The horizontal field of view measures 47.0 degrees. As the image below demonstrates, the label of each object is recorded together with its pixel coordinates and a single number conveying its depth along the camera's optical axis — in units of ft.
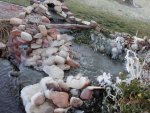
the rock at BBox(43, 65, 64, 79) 8.74
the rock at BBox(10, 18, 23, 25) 10.71
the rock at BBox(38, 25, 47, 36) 10.05
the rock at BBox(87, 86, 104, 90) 7.94
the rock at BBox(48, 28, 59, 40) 10.26
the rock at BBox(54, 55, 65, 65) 9.17
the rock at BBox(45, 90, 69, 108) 7.71
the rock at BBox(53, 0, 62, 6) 12.38
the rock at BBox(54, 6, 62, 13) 12.29
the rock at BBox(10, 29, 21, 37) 10.13
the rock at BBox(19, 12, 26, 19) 11.14
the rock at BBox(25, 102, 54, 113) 7.71
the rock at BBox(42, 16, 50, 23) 11.00
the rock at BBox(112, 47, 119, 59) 10.33
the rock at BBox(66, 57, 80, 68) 9.34
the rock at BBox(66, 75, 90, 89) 8.08
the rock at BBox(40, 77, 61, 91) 7.87
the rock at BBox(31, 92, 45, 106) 7.72
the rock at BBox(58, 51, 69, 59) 9.47
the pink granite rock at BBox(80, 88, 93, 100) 7.90
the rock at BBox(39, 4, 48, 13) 11.75
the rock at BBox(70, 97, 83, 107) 7.74
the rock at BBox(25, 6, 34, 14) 11.46
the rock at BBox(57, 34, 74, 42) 10.68
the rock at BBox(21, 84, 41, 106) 8.15
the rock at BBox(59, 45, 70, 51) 9.82
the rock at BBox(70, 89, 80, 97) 8.03
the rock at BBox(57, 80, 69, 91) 8.10
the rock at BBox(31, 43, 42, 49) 9.89
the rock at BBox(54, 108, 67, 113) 7.58
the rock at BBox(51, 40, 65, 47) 9.97
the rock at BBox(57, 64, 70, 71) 9.15
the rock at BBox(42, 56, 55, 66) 9.21
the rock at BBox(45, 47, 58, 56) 9.60
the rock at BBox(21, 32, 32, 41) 9.88
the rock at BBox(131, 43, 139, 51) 10.50
